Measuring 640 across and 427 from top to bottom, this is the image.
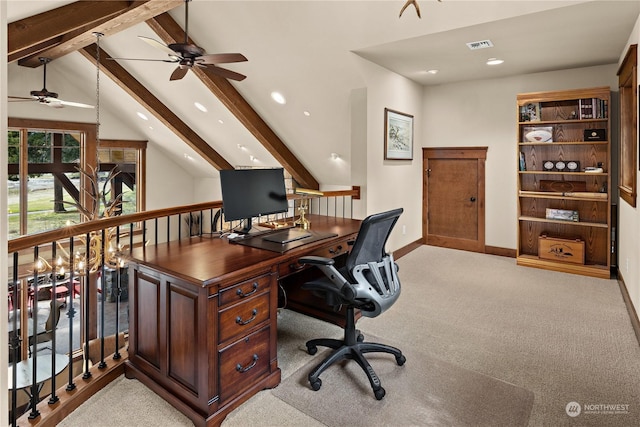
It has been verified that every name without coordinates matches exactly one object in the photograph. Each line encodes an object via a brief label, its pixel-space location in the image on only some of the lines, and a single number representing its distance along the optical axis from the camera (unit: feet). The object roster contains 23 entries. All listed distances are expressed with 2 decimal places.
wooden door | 18.88
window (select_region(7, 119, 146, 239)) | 21.53
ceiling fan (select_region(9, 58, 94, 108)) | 15.92
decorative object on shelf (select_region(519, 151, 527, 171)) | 16.54
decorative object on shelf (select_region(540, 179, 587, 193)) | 16.10
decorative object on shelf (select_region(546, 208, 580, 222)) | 15.65
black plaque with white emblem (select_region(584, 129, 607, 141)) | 14.85
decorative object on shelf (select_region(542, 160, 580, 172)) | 15.99
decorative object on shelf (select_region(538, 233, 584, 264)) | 15.52
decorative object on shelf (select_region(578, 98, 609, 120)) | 14.71
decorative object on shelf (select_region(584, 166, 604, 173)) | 15.02
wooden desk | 6.54
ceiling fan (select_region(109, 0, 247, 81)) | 11.11
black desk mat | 8.23
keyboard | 8.85
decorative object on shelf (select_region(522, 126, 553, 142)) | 16.09
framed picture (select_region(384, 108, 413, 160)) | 16.52
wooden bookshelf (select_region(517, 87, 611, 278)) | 15.01
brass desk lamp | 10.74
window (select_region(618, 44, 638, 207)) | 11.34
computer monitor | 8.37
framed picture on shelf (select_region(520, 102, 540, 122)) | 16.11
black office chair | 7.48
